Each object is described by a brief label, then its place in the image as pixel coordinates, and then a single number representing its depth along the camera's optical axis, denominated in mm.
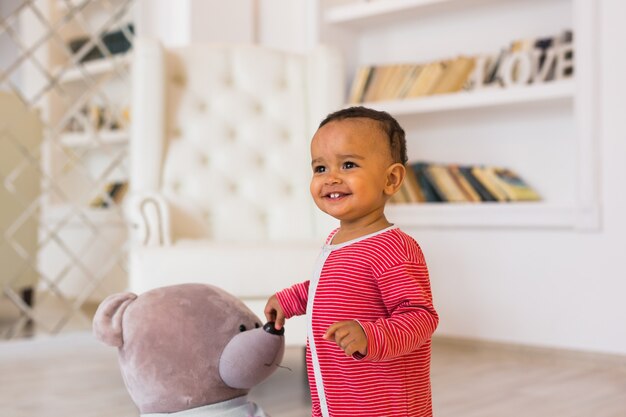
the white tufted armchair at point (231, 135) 2615
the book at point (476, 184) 3196
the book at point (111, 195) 4074
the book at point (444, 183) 3285
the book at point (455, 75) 3287
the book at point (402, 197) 3438
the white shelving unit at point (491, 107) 2877
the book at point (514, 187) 3143
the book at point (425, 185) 3358
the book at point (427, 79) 3342
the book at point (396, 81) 3457
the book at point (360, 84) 3551
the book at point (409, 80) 3426
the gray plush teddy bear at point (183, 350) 1512
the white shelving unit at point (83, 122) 3842
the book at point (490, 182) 3164
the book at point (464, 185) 3236
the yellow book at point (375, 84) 3523
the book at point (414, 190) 3422
